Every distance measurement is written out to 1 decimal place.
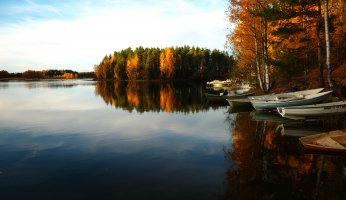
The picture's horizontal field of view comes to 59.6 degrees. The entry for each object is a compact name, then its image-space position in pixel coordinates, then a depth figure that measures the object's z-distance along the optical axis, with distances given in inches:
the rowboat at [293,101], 835.4
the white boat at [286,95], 920.9
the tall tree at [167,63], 5073.8
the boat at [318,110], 731.4
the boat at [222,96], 1257.0
